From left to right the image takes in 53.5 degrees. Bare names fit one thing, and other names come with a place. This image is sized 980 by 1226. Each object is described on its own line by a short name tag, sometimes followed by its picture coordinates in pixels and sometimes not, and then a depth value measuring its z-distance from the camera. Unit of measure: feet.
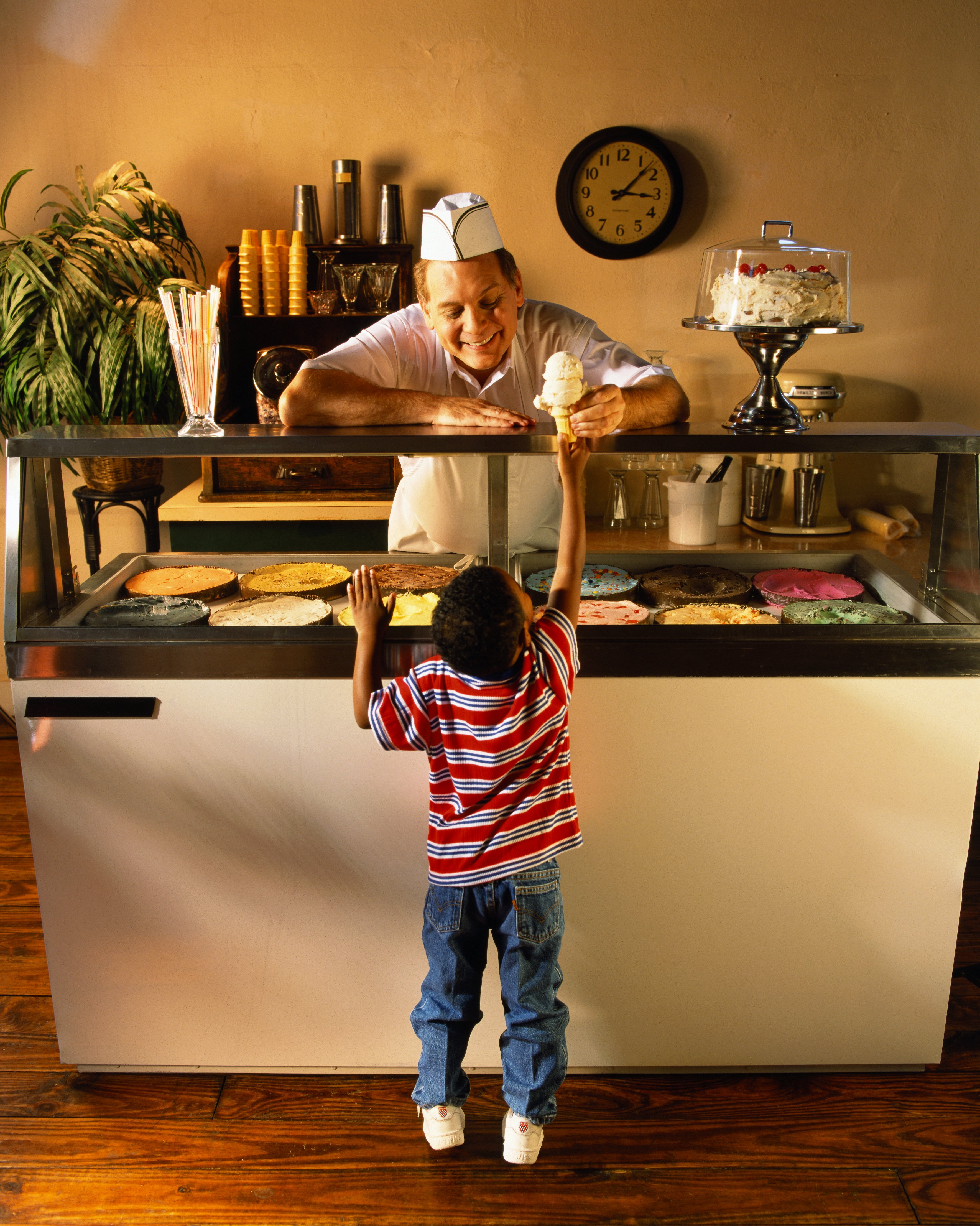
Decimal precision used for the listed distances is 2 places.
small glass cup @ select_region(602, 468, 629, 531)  9.35
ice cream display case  5.57
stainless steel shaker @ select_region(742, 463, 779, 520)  11.04
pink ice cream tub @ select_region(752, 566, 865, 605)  6.19
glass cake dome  5.28
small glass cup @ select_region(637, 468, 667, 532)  8.02
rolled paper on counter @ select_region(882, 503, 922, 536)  11.09
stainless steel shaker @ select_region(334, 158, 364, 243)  11.05
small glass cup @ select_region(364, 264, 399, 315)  11.00
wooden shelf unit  11.18
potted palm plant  9.84
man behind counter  5.74
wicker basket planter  10.76
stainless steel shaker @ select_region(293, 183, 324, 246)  11.11
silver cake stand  5.45
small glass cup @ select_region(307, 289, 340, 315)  11.05
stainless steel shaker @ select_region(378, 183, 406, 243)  11.04
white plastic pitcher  7.82
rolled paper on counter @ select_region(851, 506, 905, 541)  10.96
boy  4.68
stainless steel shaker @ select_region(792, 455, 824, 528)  10.94
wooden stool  10.75
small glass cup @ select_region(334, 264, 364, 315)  10.96
